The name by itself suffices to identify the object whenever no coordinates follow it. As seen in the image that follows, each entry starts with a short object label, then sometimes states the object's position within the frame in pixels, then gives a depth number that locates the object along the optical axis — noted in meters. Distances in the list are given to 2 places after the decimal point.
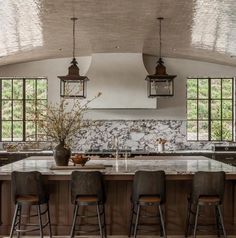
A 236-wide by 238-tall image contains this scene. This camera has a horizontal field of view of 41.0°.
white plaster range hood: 6.15
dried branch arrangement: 4.01
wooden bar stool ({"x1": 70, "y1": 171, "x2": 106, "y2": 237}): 3.37
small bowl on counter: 3.92
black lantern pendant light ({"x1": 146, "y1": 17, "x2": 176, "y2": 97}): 4.21
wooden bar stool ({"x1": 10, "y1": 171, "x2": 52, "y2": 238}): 3.37
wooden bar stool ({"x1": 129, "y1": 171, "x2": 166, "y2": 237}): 3.38
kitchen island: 3.74
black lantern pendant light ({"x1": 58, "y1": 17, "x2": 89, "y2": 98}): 4.18
